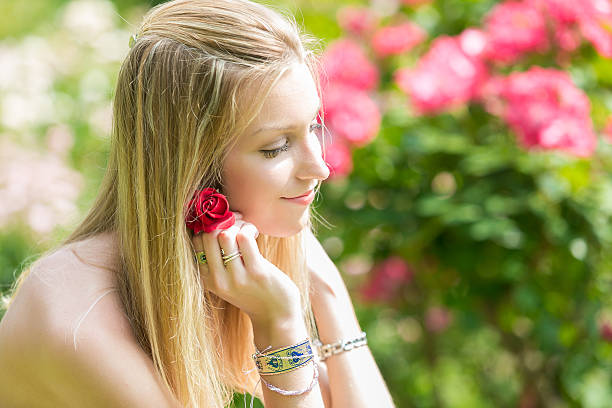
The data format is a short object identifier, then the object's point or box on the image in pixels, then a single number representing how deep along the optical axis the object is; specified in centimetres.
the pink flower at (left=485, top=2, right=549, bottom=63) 300
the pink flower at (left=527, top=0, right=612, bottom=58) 291
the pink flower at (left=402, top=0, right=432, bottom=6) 386
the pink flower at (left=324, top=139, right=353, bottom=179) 308
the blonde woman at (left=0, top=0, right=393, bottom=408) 151
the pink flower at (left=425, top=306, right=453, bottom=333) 372
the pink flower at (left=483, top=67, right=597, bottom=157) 268
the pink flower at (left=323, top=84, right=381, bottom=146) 313
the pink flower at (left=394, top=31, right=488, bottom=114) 309
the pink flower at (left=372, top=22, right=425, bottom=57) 360
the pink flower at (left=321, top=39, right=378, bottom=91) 339
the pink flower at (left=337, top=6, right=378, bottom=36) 384
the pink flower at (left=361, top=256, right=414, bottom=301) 334
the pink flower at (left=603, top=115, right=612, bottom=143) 292
